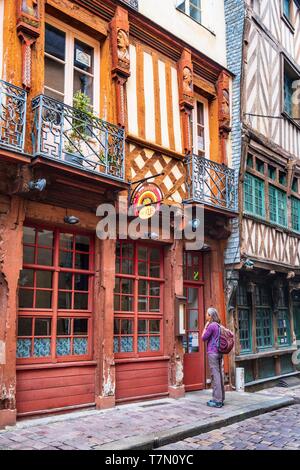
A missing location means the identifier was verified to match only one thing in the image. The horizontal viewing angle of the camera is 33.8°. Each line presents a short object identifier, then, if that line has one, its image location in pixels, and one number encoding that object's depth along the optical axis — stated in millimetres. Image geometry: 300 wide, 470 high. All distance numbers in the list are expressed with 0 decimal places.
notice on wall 9469
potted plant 7016
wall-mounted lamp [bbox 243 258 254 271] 9641
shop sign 7691
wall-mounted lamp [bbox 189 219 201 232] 9016
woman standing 7695
